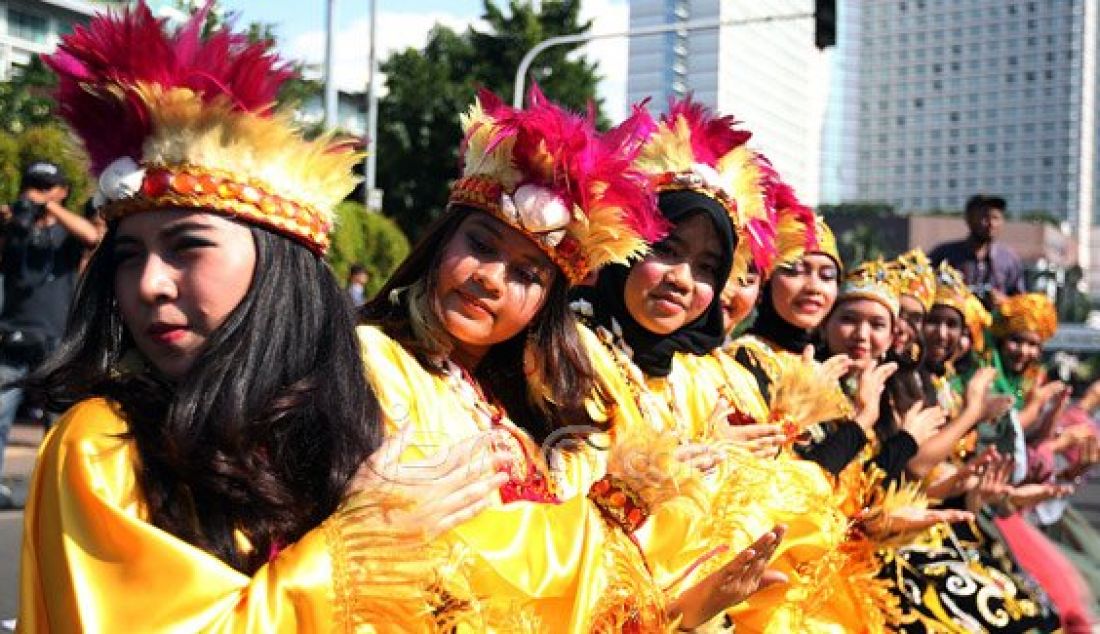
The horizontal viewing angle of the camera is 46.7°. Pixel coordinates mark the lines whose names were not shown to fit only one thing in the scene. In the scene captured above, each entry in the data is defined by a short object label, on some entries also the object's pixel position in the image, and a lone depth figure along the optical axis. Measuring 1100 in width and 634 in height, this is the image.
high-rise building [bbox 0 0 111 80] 48.31
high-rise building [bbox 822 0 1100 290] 92.00
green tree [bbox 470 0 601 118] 29.97
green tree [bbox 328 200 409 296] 16.33
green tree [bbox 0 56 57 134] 16.28
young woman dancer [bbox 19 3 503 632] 1.63
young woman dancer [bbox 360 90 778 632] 2.23
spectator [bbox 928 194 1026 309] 7.92
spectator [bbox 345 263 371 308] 12.68
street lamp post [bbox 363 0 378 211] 19.84
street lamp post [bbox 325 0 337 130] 14.12
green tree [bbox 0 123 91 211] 10.70
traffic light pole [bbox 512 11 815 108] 8.22
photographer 6.61
